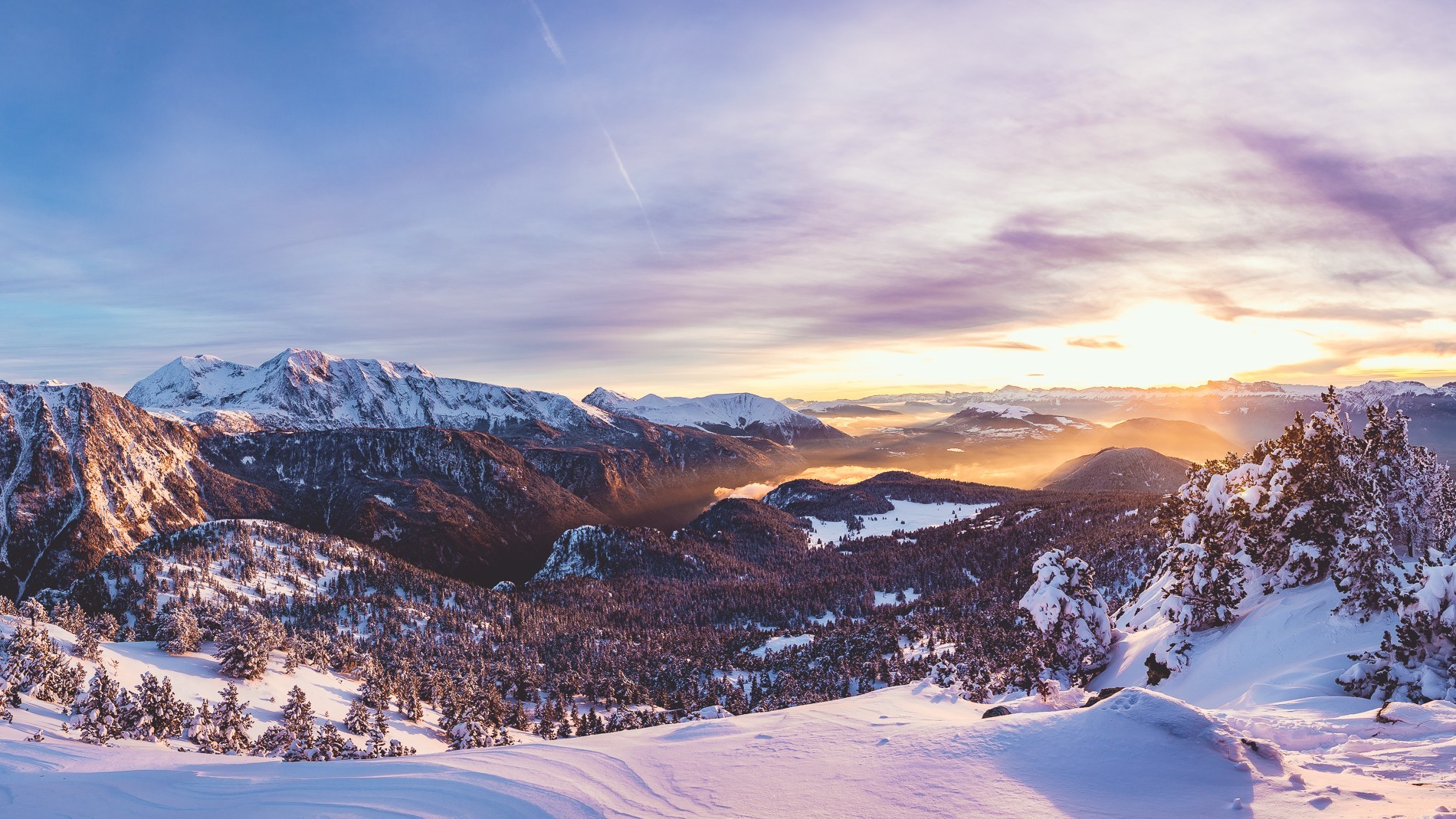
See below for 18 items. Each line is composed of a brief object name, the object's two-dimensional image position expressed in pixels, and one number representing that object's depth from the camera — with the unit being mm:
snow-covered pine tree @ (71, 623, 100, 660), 37375
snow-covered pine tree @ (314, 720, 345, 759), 34772
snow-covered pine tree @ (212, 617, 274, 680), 48906
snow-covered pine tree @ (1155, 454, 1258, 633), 30516
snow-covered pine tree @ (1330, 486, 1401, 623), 21953
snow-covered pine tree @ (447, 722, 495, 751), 50375
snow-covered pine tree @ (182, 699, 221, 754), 30750
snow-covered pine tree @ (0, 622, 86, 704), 27625
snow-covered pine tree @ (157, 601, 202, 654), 50781
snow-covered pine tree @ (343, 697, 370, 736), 45812
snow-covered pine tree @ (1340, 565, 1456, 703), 17141
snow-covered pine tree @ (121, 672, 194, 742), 27812
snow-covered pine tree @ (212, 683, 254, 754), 32344
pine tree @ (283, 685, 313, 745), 37375
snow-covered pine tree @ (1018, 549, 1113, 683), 35250
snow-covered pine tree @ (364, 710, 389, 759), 38719
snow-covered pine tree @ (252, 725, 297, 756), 34094
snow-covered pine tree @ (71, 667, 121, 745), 24516
